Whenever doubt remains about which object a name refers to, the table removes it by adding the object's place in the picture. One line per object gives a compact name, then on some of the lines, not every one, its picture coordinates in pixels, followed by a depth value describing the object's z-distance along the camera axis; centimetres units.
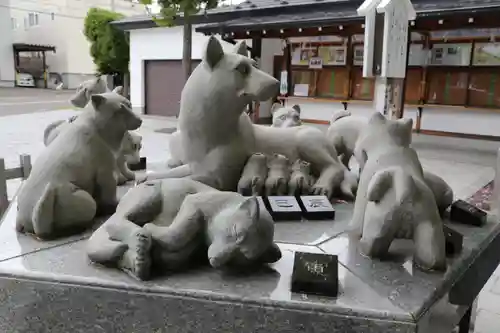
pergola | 2097
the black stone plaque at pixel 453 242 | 147
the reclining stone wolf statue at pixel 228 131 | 165
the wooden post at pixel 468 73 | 787
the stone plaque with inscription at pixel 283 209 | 173
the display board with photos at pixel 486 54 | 772
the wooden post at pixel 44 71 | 2245
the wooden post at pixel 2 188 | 260
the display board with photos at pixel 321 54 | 911
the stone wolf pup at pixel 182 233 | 121
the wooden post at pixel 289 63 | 969
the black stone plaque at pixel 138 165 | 250
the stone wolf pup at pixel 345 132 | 221
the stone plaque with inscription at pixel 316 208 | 177
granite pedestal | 112
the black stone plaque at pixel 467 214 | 181
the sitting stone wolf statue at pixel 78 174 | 149
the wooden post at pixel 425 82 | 820
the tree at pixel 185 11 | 743
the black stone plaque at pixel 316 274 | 117
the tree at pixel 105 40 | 1211
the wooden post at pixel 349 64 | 887
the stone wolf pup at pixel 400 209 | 132
